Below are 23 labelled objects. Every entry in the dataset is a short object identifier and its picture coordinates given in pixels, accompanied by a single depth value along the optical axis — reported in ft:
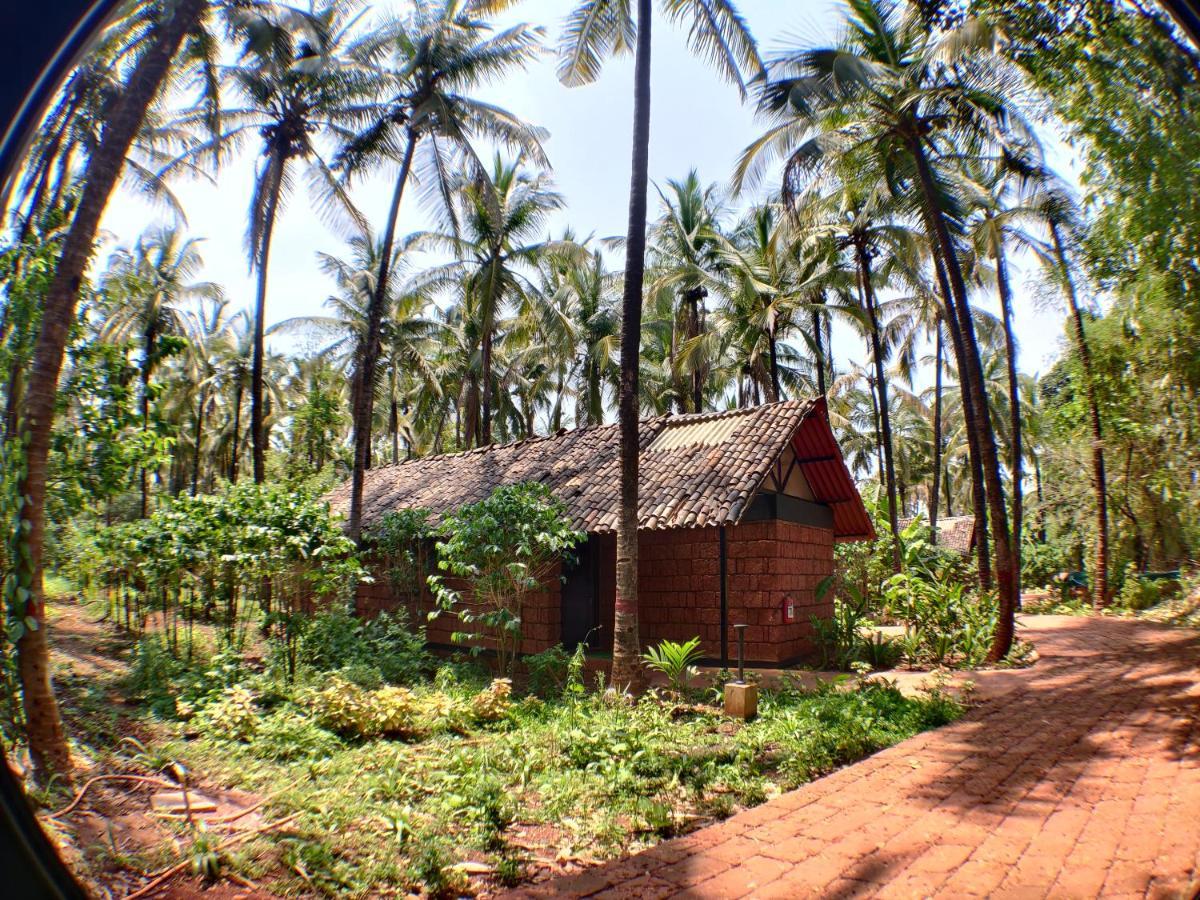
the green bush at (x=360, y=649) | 31.58
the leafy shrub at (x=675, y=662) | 30.19
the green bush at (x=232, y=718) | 20.44
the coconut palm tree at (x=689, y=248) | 78.64
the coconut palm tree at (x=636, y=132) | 28.48
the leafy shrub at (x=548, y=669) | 31.68
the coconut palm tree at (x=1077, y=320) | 54.95
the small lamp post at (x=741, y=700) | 25.57
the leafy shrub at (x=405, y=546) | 39.55
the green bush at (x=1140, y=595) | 63.00
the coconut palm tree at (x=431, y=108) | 47.67
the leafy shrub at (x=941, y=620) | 37.42
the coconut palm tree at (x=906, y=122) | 36.29
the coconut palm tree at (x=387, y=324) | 62.75
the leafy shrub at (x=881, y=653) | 37.40
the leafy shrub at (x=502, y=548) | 32.27
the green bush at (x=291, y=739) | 20.04
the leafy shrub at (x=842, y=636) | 37.42
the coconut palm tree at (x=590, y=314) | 86.07
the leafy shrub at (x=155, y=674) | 16.01
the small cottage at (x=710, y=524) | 36.63
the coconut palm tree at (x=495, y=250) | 68.13
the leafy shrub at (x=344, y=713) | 22.57
